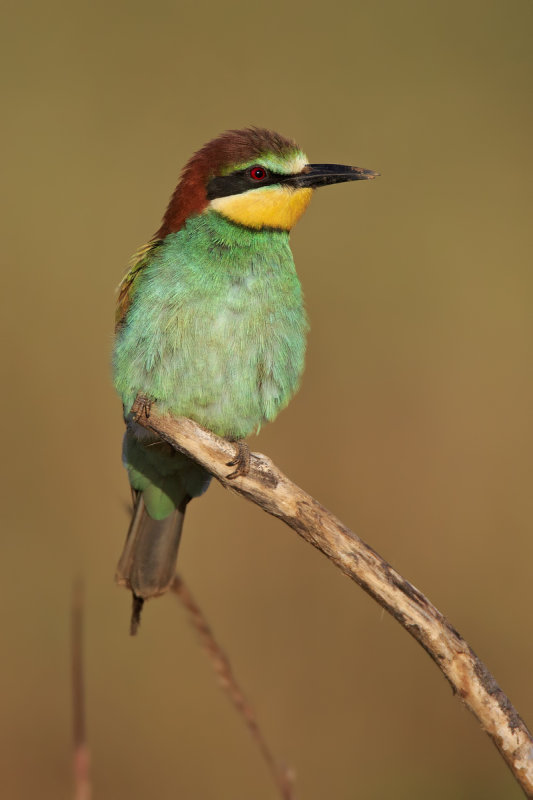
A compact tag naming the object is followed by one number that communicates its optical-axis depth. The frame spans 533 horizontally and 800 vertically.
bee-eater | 5.12
